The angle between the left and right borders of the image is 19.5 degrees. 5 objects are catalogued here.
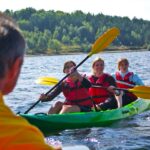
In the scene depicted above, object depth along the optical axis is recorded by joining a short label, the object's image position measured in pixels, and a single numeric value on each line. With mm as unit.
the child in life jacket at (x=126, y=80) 8719
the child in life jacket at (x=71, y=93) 6930
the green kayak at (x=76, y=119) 6242
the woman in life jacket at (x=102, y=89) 7532
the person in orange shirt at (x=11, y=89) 993
